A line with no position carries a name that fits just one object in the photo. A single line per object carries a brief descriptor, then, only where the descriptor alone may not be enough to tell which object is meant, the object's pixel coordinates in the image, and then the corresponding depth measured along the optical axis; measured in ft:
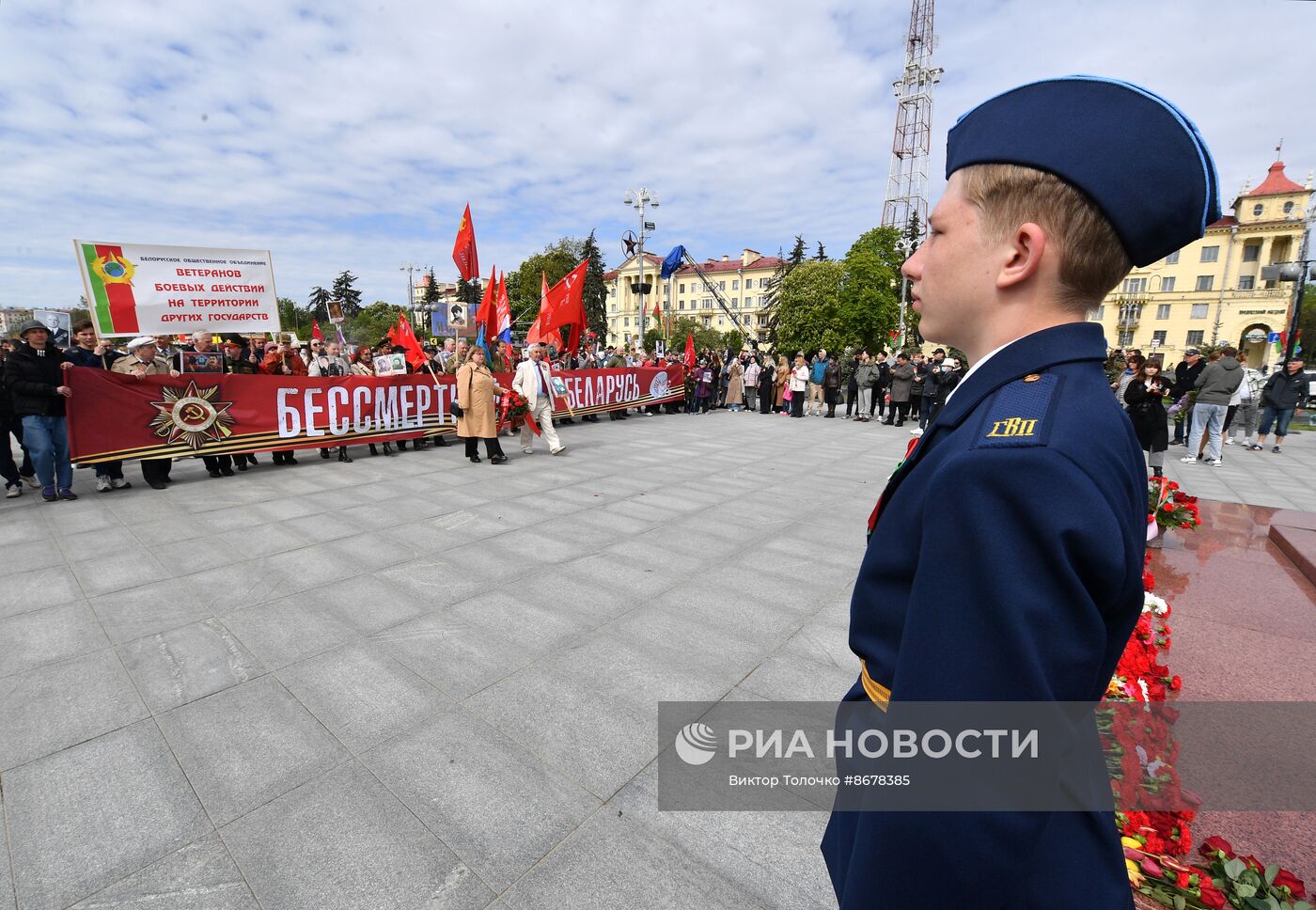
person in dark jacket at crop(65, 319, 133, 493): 25.07
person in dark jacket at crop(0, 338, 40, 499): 24.02
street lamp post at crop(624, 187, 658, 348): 75.82
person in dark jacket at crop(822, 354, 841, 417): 58.59
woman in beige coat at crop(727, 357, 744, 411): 63.82
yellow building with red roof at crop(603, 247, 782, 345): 293.23
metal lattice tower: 169.99
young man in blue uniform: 2.37
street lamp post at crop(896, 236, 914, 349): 131.92
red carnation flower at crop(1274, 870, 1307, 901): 5.85
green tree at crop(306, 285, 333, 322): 315.37
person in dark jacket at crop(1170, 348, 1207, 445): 36.14
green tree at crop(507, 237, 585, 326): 168.96
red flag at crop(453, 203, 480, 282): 40.34
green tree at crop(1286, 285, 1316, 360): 195.00
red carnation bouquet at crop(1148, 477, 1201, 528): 17.47
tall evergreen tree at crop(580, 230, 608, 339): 187.01
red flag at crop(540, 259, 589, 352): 43.04
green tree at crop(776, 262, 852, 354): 143.84
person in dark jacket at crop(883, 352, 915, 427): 52.03
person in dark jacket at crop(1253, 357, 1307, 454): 40.33
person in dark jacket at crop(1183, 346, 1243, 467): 31.94
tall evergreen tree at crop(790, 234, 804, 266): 195.83
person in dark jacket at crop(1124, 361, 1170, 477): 24.56
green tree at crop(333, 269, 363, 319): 317.22
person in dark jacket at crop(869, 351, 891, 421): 57.53
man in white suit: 33.04
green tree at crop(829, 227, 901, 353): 142.00
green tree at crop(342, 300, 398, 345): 231.71
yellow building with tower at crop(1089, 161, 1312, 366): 186.91
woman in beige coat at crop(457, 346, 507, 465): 30.50
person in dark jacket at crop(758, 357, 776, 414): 61.57
